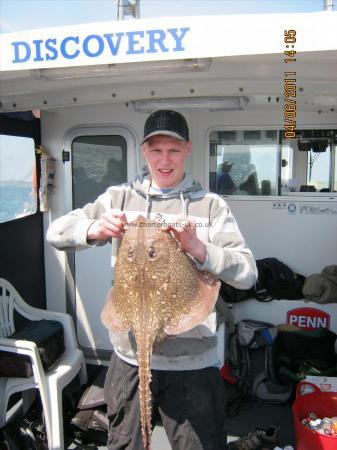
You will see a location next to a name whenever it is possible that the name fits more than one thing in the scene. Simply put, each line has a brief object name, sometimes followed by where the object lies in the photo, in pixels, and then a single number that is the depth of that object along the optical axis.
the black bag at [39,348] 3.49
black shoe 3.46
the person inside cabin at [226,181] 5.04
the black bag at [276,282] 4.84
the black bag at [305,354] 4.38
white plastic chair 3.39
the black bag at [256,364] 4.37
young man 2.24
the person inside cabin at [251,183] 5.02
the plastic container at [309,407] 3.25
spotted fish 1.89
